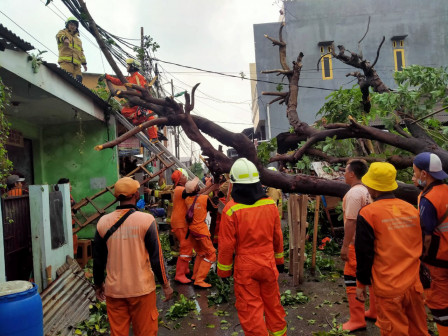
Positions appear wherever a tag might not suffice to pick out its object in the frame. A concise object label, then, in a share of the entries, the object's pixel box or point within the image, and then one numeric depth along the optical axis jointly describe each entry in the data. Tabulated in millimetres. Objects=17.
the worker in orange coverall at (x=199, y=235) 6230
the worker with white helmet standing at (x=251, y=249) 3426
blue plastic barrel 3002
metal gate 4371
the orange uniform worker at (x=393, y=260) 2904
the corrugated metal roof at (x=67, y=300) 4145
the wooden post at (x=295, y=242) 5801
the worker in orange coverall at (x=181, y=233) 6410
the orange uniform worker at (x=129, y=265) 3291
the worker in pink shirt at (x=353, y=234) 3895
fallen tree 3615
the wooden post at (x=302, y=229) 5863
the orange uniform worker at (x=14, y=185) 5760
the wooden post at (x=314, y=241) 6086
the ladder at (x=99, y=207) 7871
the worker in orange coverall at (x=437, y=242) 3080
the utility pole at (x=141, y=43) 9473
